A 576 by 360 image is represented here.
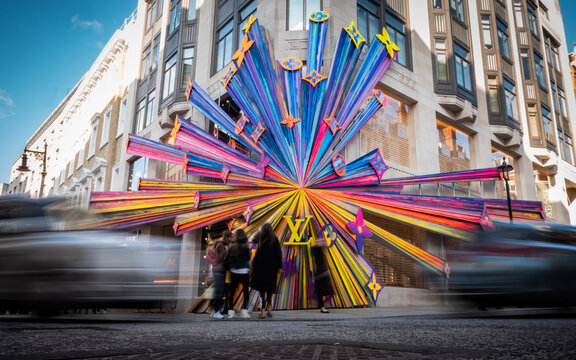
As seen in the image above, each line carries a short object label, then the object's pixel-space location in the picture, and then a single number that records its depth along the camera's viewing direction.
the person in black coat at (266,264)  8.80
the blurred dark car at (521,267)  6.71
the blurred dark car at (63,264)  6.29
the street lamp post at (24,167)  24.71
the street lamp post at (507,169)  15.23
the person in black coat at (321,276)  10.02
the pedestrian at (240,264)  8.84
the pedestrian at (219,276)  8.84
